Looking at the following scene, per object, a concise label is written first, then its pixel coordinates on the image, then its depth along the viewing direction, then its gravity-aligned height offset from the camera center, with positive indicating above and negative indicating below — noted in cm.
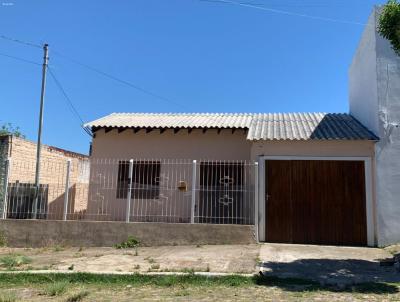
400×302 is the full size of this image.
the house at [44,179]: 1095 +71
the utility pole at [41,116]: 1406 +322
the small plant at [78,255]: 870 -124
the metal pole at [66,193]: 1055 +14
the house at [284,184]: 1039 +53
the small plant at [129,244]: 994 -110
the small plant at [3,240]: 1044 -113
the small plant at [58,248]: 976 -124
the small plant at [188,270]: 679 -119
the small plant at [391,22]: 730 +343
